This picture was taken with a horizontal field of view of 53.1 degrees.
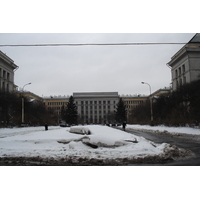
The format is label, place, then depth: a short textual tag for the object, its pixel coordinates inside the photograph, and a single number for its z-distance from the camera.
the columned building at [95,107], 107.07
